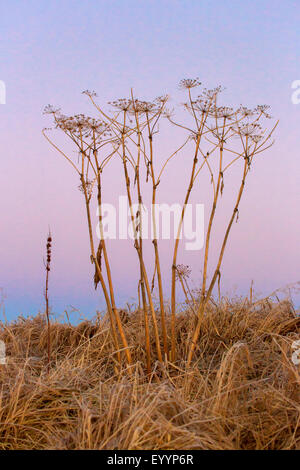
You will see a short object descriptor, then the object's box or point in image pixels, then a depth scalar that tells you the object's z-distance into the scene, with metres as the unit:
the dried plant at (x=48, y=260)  3.04
